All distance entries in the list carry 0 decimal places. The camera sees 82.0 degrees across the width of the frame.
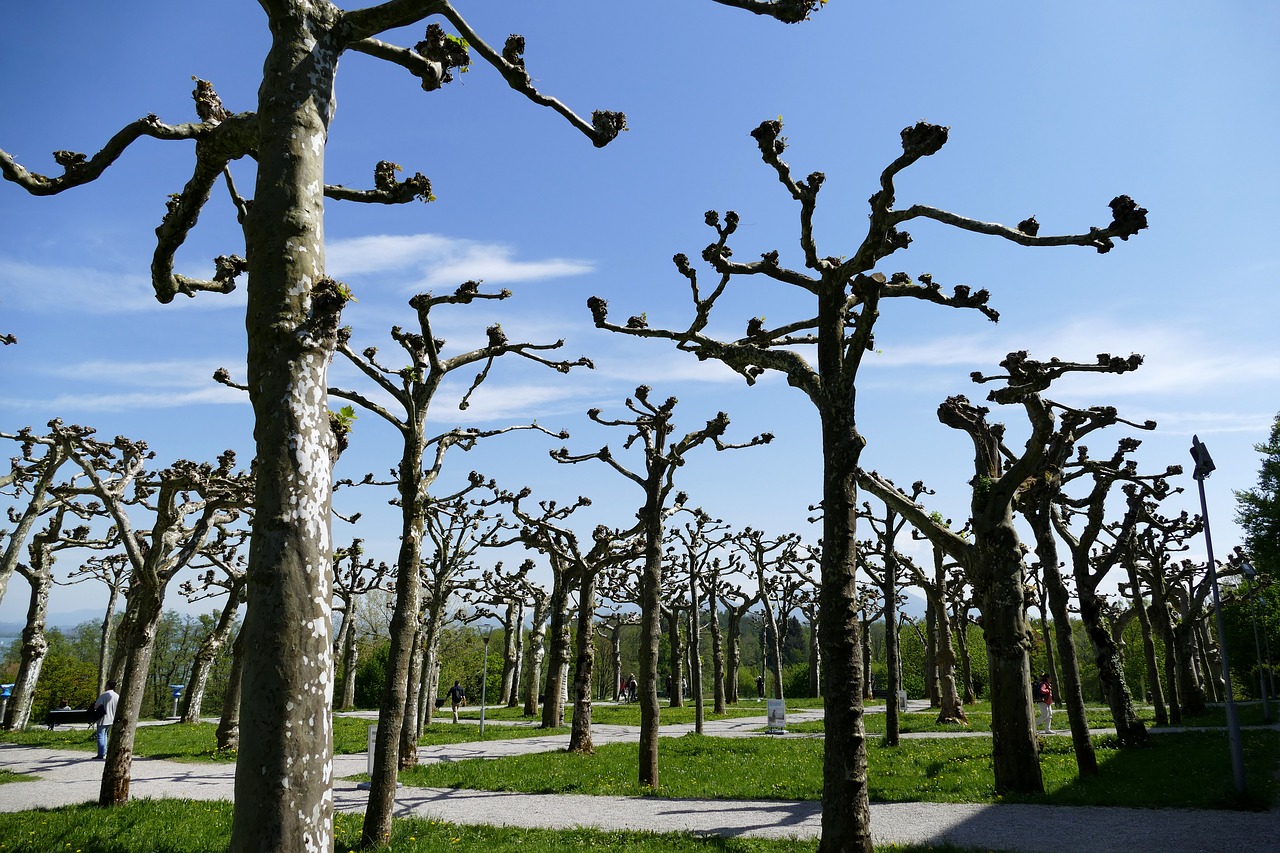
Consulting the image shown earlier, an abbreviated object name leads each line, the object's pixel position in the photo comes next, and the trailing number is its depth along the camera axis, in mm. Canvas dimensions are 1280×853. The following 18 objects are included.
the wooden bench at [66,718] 29406
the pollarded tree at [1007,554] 11977
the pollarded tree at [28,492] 21312
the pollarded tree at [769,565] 38812
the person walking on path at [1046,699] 20953
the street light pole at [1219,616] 11234
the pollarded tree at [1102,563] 16781
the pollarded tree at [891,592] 18906
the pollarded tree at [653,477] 15117
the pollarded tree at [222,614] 20298
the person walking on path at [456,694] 32862
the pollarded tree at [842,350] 7234
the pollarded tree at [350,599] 34184
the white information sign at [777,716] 24422
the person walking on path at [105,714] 20062
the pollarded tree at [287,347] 3225
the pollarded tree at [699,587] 27267
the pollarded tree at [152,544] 12125
